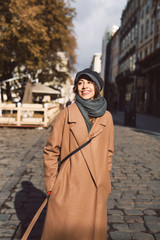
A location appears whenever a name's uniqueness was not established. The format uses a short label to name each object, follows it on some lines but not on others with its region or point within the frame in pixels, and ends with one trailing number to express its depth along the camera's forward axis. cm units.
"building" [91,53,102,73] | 10869
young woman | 190
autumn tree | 1532
